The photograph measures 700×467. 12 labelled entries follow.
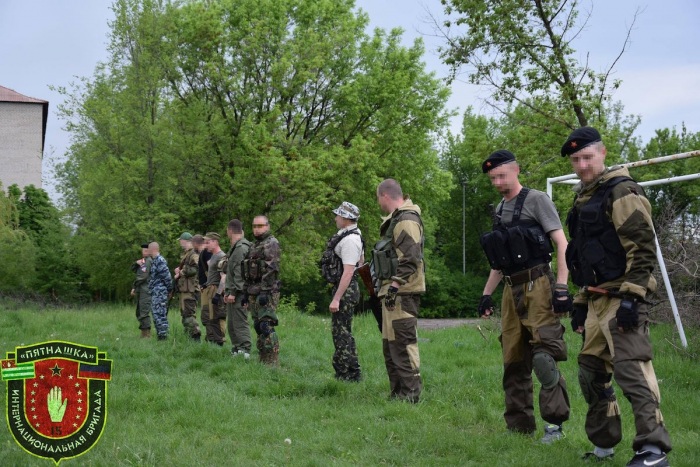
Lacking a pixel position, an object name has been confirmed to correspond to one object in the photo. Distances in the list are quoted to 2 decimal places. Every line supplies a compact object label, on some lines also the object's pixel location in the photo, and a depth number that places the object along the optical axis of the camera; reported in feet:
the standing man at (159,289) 40.55
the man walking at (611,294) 14.33
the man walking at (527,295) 17.24
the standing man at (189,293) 40.24
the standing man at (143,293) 42.11
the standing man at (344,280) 26.45
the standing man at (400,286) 22.75
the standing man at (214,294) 37.68
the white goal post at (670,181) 26.78
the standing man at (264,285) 30.73
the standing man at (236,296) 32.73
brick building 169.17
